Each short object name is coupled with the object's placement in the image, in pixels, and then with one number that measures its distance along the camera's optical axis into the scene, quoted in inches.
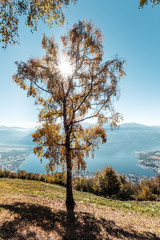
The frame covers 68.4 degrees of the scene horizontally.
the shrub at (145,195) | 884.0
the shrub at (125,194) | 1167.5
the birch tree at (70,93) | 268.5
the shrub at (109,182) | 883.4
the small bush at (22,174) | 939.7
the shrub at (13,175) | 911.7
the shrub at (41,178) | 985.5
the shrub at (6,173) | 911.7
